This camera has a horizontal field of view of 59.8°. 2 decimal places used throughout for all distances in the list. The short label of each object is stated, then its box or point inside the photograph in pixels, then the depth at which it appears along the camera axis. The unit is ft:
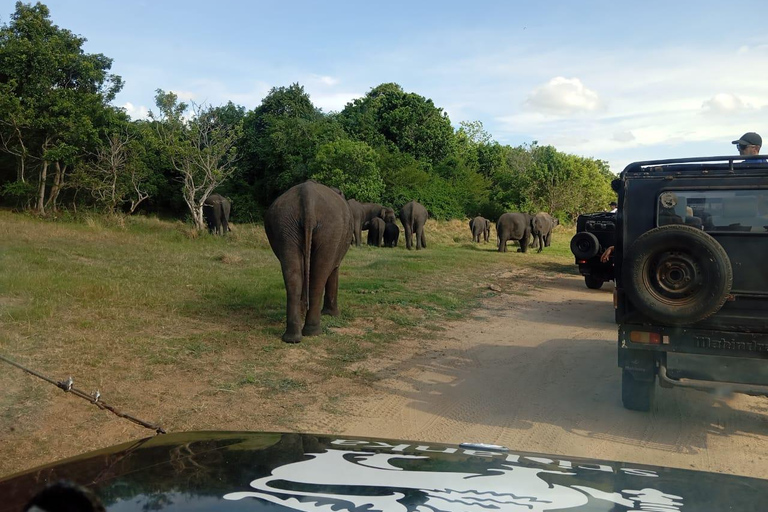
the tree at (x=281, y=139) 111.86
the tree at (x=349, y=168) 93.15
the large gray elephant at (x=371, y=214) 84.17
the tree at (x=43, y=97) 79.20
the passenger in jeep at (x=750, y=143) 26.25
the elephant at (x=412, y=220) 88.22
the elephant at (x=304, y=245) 28.60
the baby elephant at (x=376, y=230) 87.25
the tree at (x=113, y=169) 86.74
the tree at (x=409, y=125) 127.65
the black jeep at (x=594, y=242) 40.32
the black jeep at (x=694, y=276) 18.20
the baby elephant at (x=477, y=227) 105.60
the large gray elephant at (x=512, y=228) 90.12
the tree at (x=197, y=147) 80.02
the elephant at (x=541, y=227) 93.30
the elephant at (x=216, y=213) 88.38
